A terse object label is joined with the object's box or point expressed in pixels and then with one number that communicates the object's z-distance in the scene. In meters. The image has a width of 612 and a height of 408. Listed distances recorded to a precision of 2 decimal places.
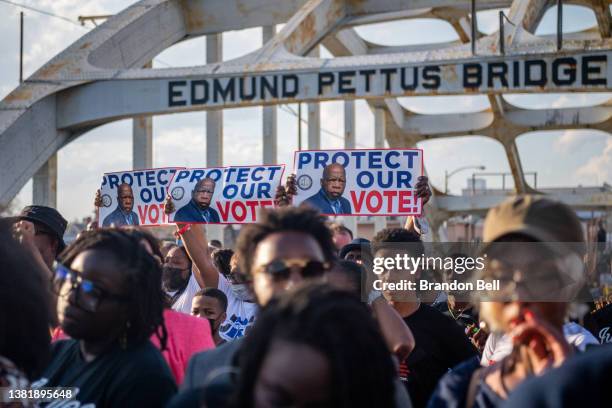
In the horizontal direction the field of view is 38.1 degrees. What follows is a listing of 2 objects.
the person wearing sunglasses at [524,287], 2.71
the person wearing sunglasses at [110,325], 3.27
